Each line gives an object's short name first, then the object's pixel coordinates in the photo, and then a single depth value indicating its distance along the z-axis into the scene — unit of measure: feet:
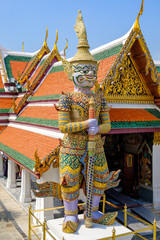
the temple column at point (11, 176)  42.37
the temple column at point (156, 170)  33.60
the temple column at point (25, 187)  36.24
